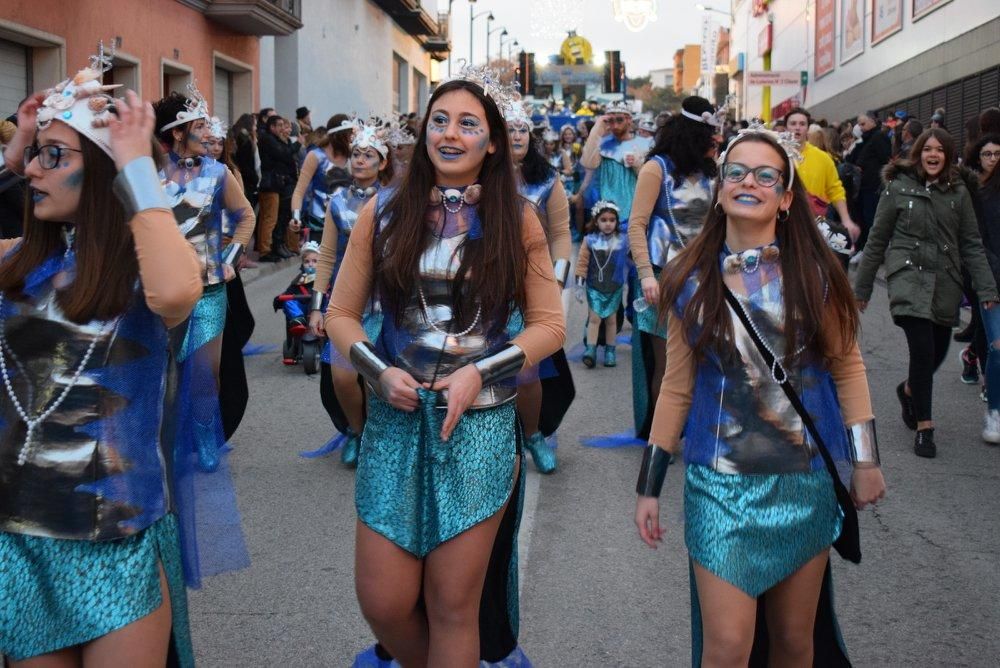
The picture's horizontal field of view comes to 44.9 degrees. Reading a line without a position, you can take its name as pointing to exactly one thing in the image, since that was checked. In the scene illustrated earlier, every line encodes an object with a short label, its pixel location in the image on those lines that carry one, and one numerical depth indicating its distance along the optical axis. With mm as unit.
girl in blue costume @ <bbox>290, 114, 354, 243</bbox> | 8812
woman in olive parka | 7223
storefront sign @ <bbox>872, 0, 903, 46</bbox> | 28125
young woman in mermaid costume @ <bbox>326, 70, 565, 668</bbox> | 3152
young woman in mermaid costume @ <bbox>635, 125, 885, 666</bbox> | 3072
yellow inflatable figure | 78812
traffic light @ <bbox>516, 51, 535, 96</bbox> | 55703
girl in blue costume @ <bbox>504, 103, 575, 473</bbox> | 6198
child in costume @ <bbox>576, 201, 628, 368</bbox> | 10516
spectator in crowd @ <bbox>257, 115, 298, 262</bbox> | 18797
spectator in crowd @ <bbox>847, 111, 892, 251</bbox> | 17906
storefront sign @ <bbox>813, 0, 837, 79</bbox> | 39094
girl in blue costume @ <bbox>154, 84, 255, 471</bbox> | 6539
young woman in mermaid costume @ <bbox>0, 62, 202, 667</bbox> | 2559
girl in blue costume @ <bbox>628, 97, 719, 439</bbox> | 6574
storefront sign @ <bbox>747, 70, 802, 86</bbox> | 36969
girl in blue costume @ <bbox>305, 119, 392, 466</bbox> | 5246
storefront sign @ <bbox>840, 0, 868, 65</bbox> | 33562
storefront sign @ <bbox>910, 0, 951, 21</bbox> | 24258
